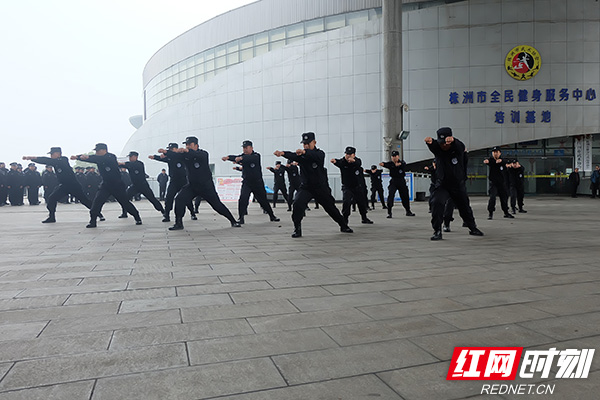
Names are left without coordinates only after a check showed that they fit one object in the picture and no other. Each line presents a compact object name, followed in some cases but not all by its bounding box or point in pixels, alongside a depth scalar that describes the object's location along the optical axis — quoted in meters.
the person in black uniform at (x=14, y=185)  21.78
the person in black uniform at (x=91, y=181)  22.61
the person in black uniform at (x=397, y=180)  12.87
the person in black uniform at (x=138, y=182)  12.57
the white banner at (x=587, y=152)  26.17
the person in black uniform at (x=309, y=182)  8.44
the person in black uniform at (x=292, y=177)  15.23
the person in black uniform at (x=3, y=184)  21.64
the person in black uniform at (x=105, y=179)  10.64
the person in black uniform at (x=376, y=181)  15.45
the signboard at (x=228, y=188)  22.38
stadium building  24.69
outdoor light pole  22.58
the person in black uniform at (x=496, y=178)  11.41
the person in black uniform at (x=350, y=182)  10.47
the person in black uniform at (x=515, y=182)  13.66
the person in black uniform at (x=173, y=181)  11.64
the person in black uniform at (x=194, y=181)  9.84
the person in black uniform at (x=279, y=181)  16.35
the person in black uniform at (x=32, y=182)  22.38
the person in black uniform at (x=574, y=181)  25.02
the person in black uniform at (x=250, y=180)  11.07
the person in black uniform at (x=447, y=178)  7.83
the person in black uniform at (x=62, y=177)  11.51
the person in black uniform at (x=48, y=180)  22.38
